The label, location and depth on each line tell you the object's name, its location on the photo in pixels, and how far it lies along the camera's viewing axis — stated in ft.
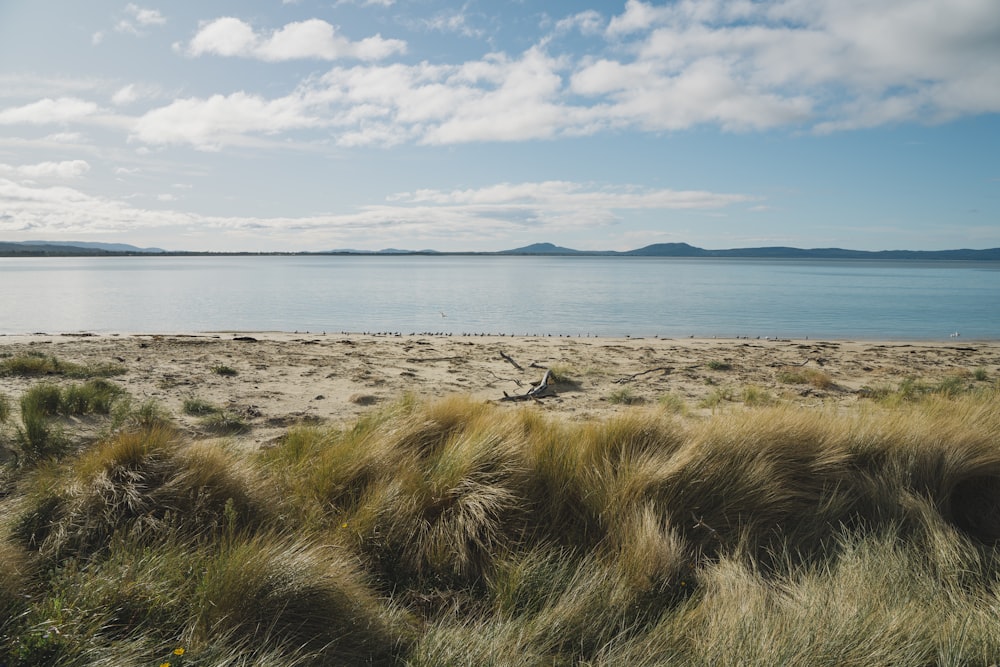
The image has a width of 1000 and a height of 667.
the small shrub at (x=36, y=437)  16.89
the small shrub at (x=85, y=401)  21.79
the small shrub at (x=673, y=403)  25.29
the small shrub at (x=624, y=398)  28.17
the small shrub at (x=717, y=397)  27.18
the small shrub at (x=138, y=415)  19.27
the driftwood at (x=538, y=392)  28.89
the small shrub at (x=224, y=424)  21.72
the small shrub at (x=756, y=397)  27.37
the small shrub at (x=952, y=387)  26.92
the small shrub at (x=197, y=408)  23.76
